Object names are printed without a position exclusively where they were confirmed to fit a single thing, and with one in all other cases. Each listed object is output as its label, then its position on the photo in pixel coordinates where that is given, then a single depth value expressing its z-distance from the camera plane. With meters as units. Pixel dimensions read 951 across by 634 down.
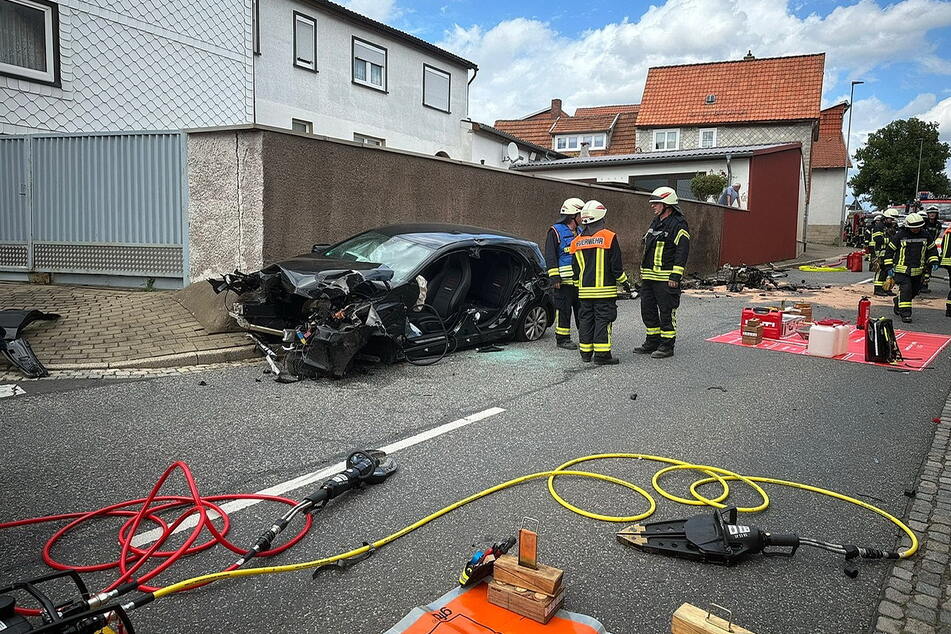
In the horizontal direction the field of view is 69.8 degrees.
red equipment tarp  8.66
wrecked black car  6.73
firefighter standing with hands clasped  8.43
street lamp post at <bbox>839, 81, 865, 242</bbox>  40.50
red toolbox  10.00
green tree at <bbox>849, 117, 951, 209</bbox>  56.78
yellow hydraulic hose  3.09
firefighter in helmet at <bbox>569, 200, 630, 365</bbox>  7.97
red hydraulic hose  3.12
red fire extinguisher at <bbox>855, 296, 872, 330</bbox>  9.76
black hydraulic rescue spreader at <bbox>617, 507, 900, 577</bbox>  3.33
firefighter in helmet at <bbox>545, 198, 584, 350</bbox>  8.83
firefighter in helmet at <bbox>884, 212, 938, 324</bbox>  12.12
